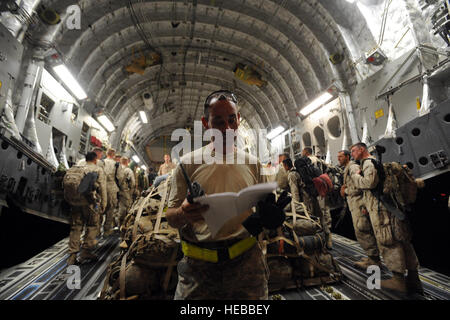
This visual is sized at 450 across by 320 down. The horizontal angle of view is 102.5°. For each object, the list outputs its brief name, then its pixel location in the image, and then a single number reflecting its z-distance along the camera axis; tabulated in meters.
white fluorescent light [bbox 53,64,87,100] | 5.86
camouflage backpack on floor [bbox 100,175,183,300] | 2.17
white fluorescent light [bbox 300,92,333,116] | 7.43
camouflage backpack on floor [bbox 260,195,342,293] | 2.71
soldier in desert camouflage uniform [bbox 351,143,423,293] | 2.69
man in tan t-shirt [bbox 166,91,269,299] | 1.08
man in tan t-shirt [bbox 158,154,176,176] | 6.18
